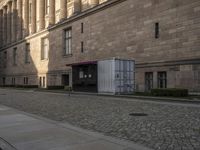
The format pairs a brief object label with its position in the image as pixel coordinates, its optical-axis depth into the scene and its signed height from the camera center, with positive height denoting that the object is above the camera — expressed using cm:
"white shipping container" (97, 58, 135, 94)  2831 +35
